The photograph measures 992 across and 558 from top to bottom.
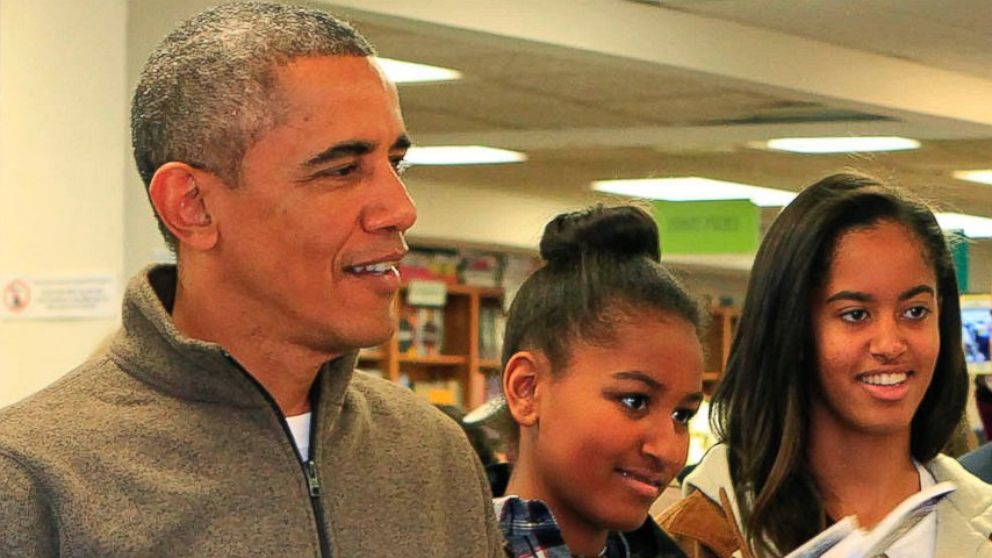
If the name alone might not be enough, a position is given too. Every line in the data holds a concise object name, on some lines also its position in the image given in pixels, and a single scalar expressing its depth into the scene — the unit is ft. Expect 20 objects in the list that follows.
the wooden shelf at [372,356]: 37.70
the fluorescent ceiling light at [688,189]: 35.55
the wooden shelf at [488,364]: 40.78
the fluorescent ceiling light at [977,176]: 33.65
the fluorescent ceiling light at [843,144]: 27.71
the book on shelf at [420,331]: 38.83
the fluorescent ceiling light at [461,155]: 30.96
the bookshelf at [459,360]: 40.11
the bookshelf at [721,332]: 49.26
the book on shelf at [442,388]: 39.04
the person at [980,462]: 8.98
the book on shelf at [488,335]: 41.37
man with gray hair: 4.70
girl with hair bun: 6.85
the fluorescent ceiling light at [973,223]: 41.29
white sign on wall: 14.82
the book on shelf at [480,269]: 41.19
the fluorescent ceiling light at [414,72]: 22.70
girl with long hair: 7.29
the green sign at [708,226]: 31.53
